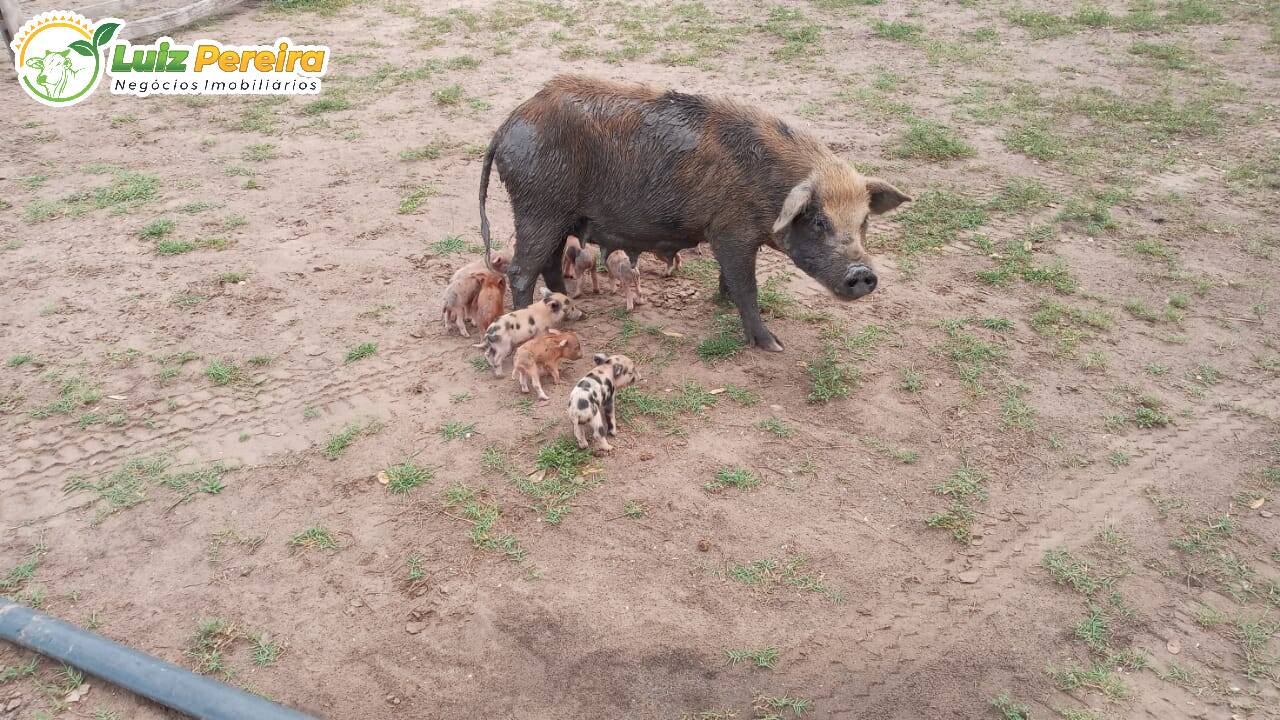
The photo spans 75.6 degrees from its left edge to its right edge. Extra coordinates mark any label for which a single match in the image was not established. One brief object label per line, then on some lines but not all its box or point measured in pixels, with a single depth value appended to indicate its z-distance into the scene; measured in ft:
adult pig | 17.07
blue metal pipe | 10.93
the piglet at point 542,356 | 17.35
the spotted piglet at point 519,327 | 17.93
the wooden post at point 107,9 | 37.57
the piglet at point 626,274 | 20.40
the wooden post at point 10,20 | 35.21
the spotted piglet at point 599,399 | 15.53
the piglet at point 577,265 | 21.06
